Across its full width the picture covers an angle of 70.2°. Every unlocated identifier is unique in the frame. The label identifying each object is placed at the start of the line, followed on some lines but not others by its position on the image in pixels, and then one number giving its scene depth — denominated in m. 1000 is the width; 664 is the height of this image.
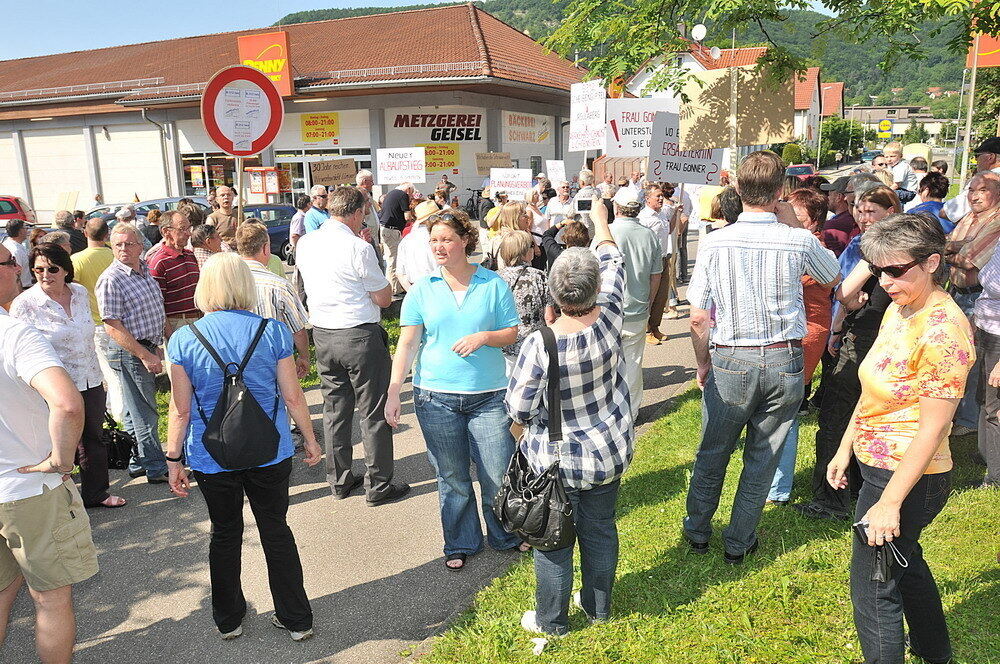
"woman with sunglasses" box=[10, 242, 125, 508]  4.46
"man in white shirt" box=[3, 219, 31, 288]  7.64
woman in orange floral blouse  2.47
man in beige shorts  2.79
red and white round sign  5.94
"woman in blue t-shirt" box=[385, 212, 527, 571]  3.86
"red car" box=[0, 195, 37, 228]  18.44
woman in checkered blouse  3.02
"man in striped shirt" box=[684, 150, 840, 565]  3.51
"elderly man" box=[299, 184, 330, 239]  8.67
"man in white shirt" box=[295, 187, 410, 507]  4.71
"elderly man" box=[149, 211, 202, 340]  5.81
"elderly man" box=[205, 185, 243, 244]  7.04
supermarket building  26.97
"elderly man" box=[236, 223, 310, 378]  4.66
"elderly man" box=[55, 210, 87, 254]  9.10
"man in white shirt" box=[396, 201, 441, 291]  6.38
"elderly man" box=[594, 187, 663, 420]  6.03
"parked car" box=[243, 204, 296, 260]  18.30
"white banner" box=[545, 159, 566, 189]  14.56
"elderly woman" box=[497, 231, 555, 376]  4.93
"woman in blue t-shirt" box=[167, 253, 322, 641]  3.25
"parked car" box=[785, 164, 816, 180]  38.69
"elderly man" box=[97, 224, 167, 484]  5.12
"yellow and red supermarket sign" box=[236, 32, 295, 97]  26.34
